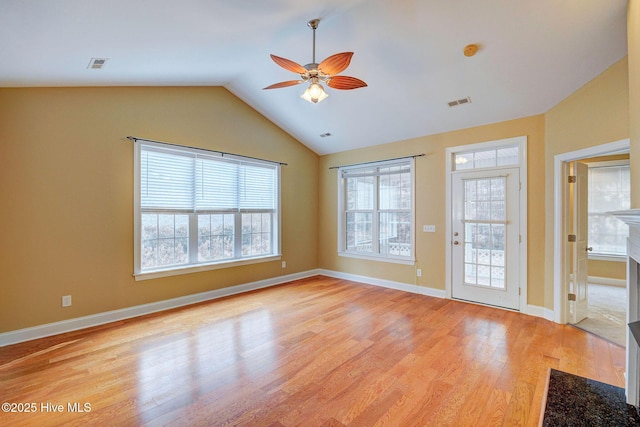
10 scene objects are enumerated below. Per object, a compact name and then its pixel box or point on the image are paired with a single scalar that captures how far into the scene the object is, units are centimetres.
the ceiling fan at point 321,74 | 246
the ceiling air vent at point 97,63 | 280
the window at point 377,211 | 512
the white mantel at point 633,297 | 153
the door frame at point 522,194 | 385
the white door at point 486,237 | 397
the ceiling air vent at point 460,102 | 380
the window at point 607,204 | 542
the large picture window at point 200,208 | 391
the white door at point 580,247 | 352
